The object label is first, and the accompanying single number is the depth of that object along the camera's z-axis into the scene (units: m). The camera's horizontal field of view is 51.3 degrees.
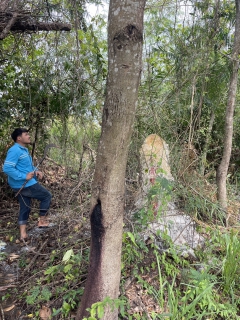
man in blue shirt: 3.17
